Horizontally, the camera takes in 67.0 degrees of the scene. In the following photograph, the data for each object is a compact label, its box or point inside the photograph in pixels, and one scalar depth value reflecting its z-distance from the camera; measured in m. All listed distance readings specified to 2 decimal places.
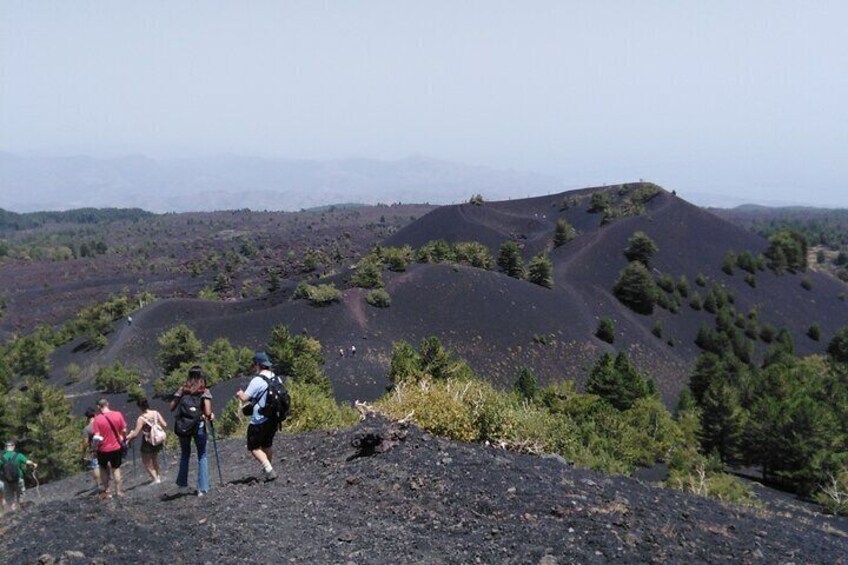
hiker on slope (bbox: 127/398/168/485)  9.42
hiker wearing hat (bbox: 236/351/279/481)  8.46
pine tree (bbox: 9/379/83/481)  22.20
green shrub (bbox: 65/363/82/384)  36.84
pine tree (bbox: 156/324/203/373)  33.16
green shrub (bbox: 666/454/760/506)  15.60
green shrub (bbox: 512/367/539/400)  26.56
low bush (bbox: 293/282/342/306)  39.06
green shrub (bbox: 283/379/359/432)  15.74
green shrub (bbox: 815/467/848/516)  18.00
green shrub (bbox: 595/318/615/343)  41.75
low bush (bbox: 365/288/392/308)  39.75
